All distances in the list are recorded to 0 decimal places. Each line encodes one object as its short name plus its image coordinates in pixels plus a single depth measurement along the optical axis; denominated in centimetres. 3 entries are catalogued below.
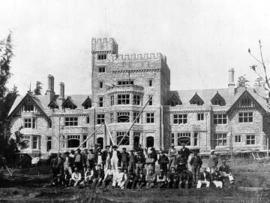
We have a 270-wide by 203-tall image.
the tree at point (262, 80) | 675
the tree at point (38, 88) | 7294
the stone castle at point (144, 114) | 4891
